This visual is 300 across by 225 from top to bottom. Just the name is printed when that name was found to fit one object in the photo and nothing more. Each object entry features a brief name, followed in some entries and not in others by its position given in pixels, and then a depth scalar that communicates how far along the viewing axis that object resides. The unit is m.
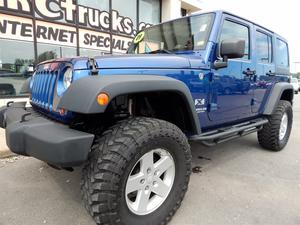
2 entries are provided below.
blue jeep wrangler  1.85
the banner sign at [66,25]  6.93
